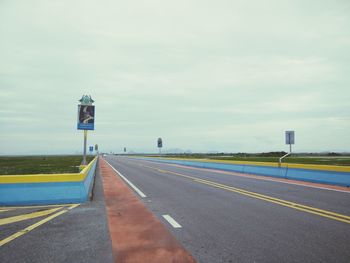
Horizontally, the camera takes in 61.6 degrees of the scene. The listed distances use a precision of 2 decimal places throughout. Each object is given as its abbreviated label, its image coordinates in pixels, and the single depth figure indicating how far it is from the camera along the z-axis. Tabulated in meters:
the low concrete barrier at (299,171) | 14.52
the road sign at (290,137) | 19.41
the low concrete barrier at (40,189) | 9.52
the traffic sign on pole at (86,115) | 16.62
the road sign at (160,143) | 65.28
